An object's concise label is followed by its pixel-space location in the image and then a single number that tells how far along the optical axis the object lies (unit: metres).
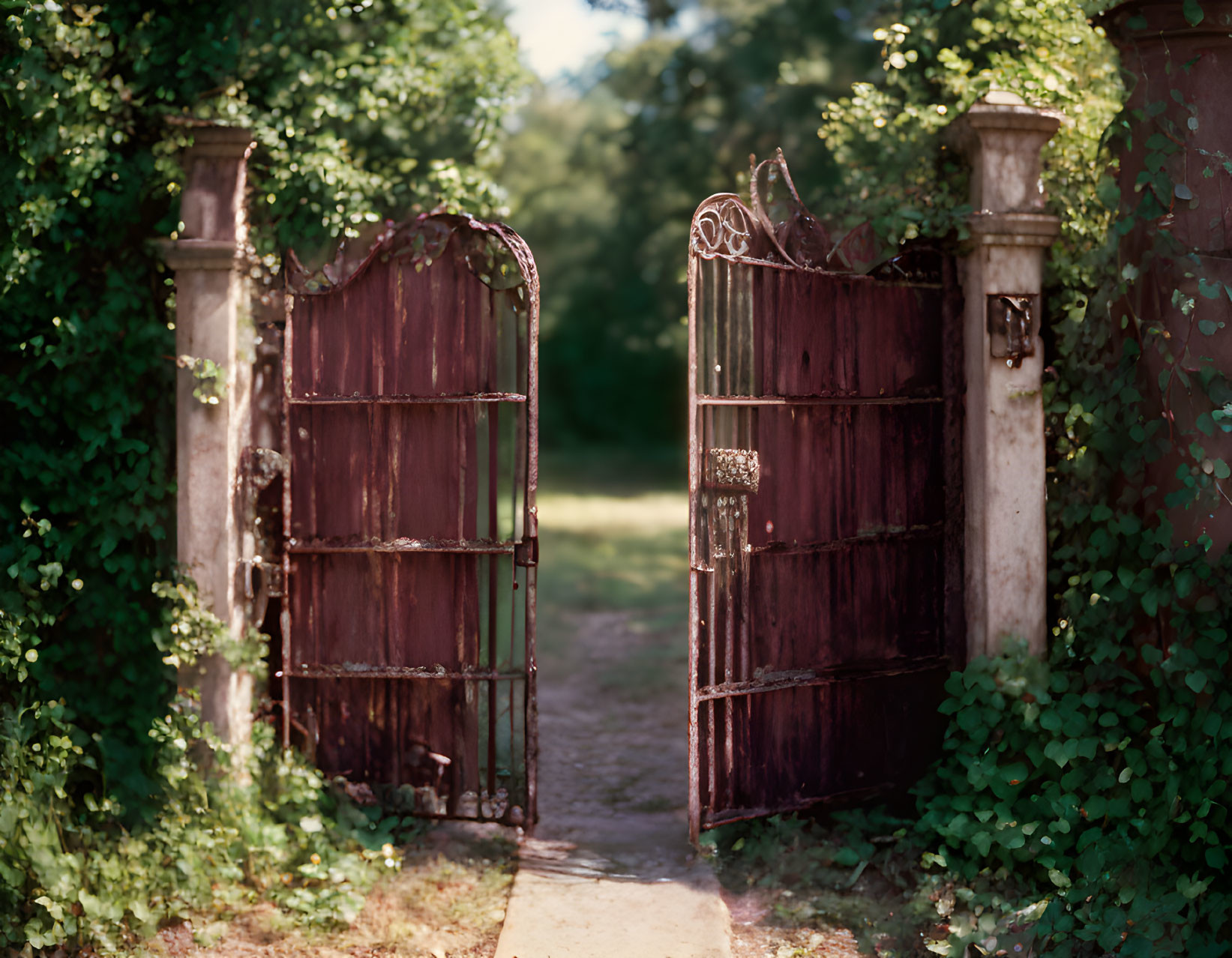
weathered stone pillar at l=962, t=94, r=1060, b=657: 4.54
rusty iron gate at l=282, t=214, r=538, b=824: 4.61
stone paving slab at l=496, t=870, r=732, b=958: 3.85
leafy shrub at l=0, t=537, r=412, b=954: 3.94
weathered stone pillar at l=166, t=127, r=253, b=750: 4.45
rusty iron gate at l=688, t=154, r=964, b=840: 4.51
